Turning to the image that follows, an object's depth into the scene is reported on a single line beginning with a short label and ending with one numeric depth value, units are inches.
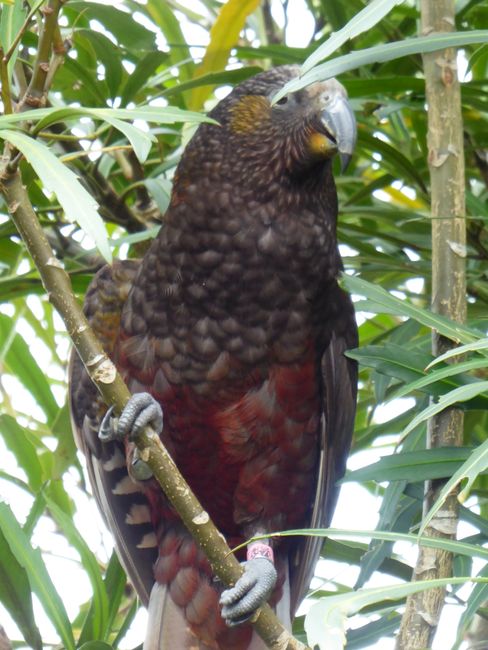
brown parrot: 199.6
